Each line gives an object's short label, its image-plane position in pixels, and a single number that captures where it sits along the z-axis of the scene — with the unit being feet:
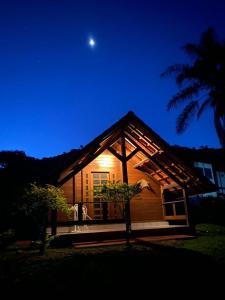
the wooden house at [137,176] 41.06
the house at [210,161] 93.40
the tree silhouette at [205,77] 55.42
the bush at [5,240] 30.39
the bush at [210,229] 46.62
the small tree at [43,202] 26.45
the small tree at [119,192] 31.71
